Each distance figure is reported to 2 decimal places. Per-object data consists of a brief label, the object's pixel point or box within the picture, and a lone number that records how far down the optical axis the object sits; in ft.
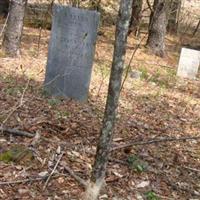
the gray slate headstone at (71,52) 23.36
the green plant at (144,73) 34.23
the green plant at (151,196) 14.80
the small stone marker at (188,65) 37.68
